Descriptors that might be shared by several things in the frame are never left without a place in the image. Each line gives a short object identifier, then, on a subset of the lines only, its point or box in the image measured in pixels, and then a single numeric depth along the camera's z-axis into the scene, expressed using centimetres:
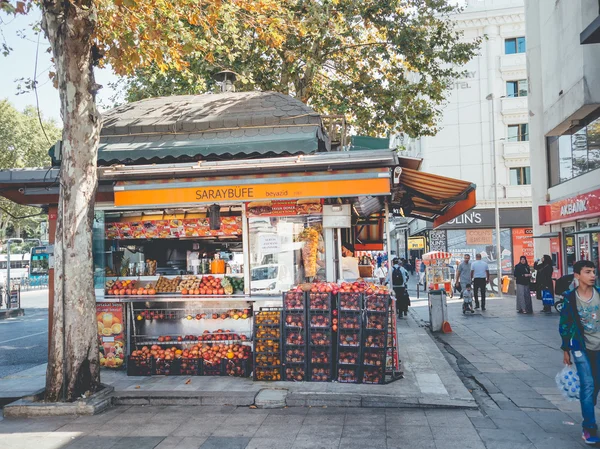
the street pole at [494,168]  2672
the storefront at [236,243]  786
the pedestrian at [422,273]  2764
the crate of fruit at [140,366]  873
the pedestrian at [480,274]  1844
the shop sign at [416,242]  3269
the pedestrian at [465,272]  1814
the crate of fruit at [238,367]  844
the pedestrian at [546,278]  1692
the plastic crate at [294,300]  787
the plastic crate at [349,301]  771
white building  3331
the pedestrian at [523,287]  1698
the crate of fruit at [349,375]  770
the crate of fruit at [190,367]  862
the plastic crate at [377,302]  766
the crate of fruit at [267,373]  800
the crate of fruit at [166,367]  868
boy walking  534
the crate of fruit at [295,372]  789
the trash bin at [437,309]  1399
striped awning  917
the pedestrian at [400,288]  1755
